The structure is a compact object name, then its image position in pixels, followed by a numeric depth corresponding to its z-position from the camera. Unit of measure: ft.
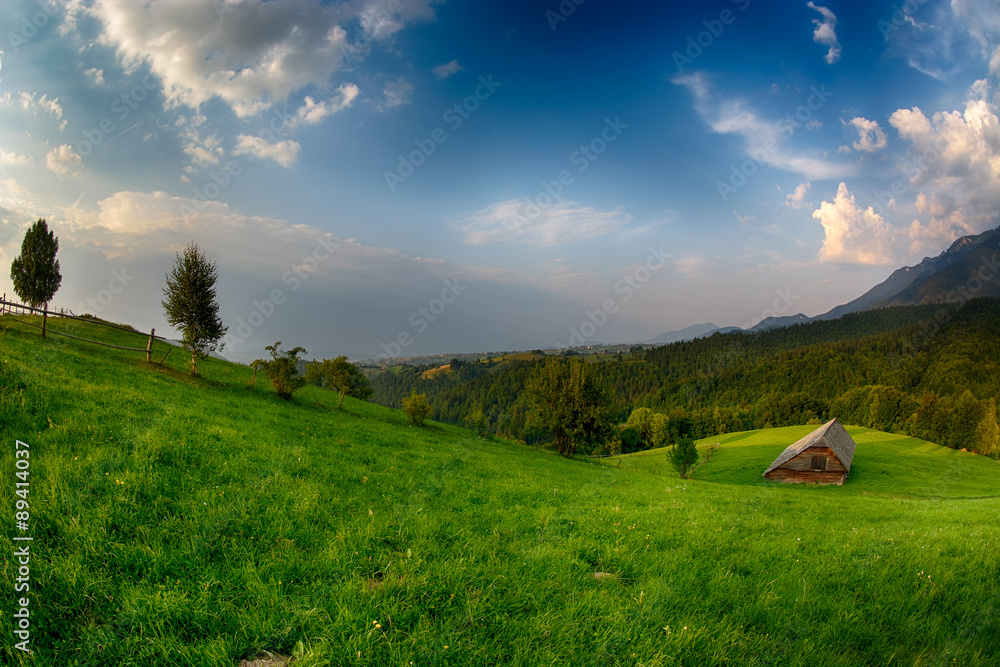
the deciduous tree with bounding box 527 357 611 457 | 144.05
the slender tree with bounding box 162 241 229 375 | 81.30
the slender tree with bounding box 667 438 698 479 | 128.47
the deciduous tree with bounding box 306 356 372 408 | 112.78
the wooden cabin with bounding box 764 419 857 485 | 160.15
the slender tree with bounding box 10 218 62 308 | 129.18
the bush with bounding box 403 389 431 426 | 121.49
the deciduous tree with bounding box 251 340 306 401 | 87.71
